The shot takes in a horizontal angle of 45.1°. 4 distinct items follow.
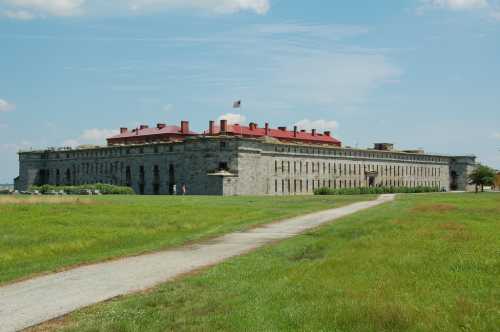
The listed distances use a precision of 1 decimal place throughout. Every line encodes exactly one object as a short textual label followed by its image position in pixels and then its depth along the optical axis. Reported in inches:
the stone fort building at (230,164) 3907.5
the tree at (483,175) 4608.8
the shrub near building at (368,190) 3626.0
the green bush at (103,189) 3710.6
